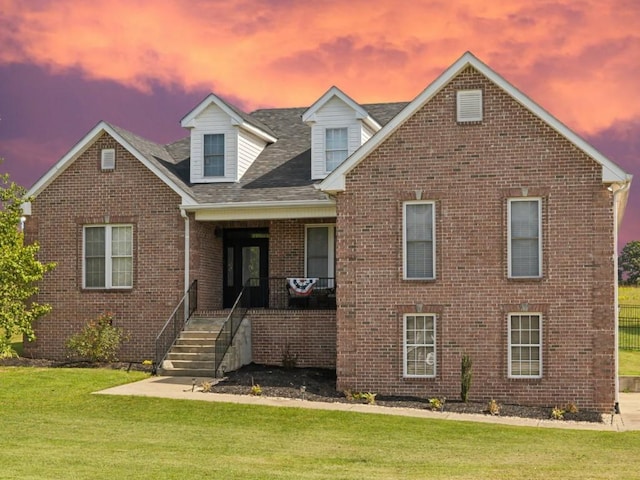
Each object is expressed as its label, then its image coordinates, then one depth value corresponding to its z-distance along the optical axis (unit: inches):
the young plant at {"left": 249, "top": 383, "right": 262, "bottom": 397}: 860.6
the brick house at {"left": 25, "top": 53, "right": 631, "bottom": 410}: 870.4
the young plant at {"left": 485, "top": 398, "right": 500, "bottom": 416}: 819.4
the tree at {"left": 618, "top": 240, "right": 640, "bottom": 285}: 3909.9
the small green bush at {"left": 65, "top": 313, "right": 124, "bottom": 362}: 1070.4
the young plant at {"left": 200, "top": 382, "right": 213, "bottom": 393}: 874.1
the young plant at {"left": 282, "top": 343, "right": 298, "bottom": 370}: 1051.3
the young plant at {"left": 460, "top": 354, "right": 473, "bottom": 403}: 872.9
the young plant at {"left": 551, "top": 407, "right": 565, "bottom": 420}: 822.5
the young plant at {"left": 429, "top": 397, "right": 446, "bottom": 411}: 837.8
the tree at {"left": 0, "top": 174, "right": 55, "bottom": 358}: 1036.5
